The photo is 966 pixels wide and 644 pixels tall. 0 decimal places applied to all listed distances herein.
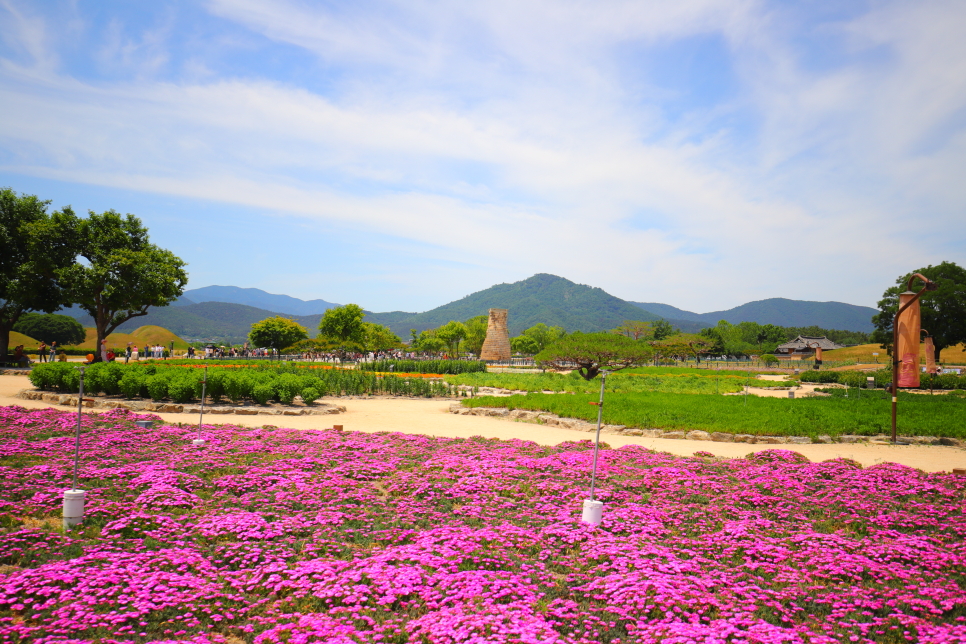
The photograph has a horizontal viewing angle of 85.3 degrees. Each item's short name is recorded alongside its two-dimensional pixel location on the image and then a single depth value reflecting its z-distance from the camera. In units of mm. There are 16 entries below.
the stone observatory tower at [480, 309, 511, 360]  56469
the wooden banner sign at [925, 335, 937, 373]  20222
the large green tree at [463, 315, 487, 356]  98969
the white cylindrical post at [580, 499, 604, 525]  6141
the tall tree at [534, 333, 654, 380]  30625
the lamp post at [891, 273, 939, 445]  12500
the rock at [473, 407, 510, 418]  17562
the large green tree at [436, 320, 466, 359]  81188
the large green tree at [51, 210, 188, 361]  32844
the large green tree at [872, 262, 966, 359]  53719
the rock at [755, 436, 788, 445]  13195
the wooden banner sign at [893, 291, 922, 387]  13148
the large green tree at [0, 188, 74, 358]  32688
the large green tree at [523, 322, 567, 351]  117081
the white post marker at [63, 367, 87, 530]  5539
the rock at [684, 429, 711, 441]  13555
